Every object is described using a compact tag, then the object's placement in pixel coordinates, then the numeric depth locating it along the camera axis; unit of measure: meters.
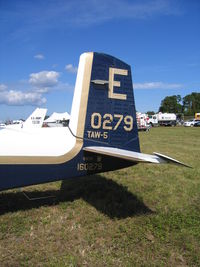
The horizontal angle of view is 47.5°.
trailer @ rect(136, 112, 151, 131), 36.76
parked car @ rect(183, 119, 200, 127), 56.14
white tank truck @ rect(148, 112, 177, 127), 60.19
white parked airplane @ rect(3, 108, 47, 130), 22.30
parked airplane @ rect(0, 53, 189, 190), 3.94
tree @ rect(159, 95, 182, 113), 137.55
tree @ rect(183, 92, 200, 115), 145.88
